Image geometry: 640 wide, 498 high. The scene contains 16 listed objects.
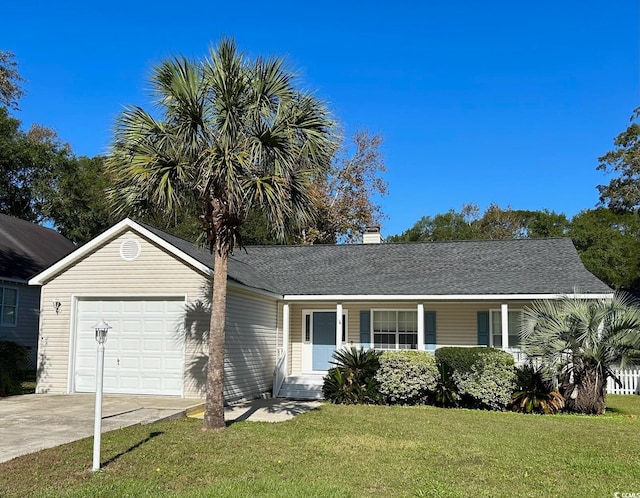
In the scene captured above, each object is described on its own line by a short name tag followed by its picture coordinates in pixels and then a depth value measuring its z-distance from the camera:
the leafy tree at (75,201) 30.50
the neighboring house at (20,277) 20.81
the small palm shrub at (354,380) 14.05
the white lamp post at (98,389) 7.06
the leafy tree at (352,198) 36.88
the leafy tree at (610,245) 36.28
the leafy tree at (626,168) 32.12
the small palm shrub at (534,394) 12.97
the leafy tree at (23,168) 27.14
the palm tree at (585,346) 12.49
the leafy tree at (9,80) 15.94
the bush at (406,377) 13.81
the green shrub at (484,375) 13.22
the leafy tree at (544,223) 46.75
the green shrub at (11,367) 13.96
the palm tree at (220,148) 9.69
